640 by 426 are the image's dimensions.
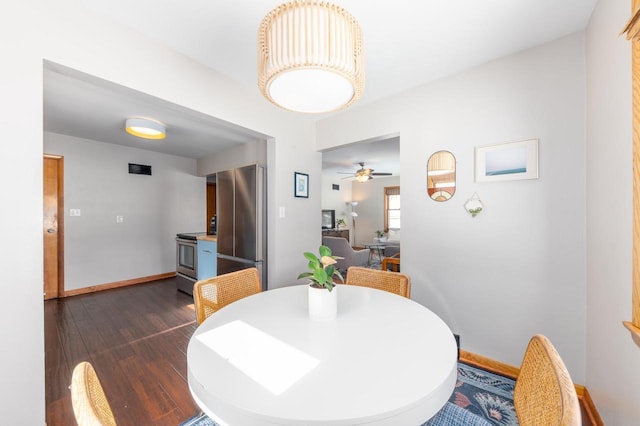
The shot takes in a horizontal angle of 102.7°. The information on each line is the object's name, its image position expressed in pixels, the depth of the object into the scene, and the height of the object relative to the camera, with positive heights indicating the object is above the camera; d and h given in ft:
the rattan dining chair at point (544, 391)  1.71 -1.44
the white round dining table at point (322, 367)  2.02 -1.53
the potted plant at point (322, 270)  3.54 -0.84
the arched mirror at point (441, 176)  7.08 +1.01
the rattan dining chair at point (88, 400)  1.59 -1.26
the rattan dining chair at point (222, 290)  4.54 -1.53
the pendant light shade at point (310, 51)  3.22 +2.09
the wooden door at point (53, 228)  11.80 -0.67
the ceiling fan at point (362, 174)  17.24 +2.55
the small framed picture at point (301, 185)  9.55 +1.05
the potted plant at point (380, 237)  21.12 -2.24
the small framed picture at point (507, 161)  5.94 +1.22
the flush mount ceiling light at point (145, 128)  9.70 +3.30
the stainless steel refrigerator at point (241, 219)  9.14 -0.25
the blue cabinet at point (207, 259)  11.10 -2.06
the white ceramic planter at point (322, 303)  3.61 -1.30
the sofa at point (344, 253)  15.57 -2.57
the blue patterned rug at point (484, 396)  4.85 -3.95
